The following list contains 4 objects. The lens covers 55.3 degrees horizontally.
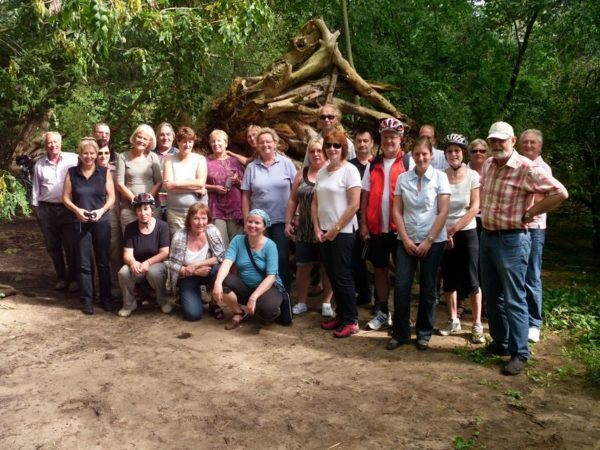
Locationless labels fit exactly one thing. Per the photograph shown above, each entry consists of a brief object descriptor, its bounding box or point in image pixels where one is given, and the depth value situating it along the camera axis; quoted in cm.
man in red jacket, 520
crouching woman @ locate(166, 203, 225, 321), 578
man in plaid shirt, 433
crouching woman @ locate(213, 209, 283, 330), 545
